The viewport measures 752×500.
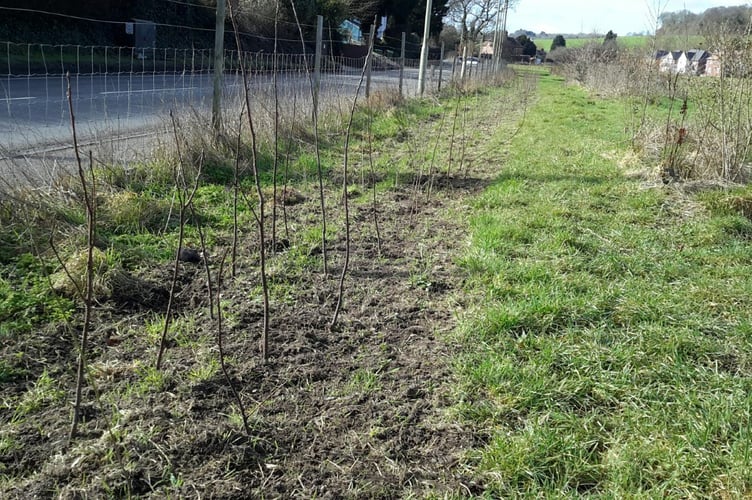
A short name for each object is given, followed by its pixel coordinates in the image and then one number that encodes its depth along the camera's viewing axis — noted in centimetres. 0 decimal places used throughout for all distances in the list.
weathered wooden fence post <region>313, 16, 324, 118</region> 867
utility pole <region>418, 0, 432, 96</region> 1605
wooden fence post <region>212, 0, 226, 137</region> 613
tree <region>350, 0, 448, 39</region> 3666
